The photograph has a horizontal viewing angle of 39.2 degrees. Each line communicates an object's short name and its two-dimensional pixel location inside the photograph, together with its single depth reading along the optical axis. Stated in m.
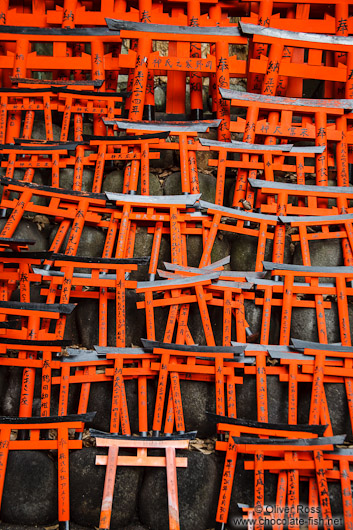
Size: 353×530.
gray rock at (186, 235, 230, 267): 4.80
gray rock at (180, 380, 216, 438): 4.25
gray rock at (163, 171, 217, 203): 5.10
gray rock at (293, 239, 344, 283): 4.81
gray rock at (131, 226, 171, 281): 4.77
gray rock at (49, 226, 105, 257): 4.84
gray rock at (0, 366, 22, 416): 4.29
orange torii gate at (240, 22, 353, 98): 5.11
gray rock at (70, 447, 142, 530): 3.94
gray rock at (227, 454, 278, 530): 3.93
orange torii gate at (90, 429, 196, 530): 3.91
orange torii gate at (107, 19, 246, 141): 5.12
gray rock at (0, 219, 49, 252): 4.77
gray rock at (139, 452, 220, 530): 3.88
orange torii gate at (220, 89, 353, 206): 5.03
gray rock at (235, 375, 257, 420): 4.29
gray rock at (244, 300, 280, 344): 4.57
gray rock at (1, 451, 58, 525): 3.92
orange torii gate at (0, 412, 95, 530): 3.99
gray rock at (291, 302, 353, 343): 4.52
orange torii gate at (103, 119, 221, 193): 4.96
